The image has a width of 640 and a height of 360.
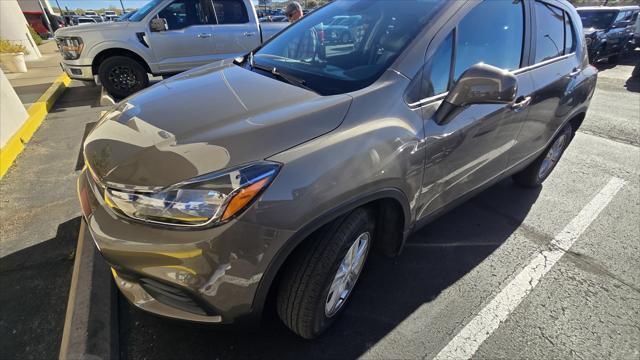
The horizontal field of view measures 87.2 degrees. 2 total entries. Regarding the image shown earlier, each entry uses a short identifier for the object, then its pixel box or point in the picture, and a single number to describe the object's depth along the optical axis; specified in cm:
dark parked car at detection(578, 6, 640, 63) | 1076
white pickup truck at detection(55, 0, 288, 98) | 611
